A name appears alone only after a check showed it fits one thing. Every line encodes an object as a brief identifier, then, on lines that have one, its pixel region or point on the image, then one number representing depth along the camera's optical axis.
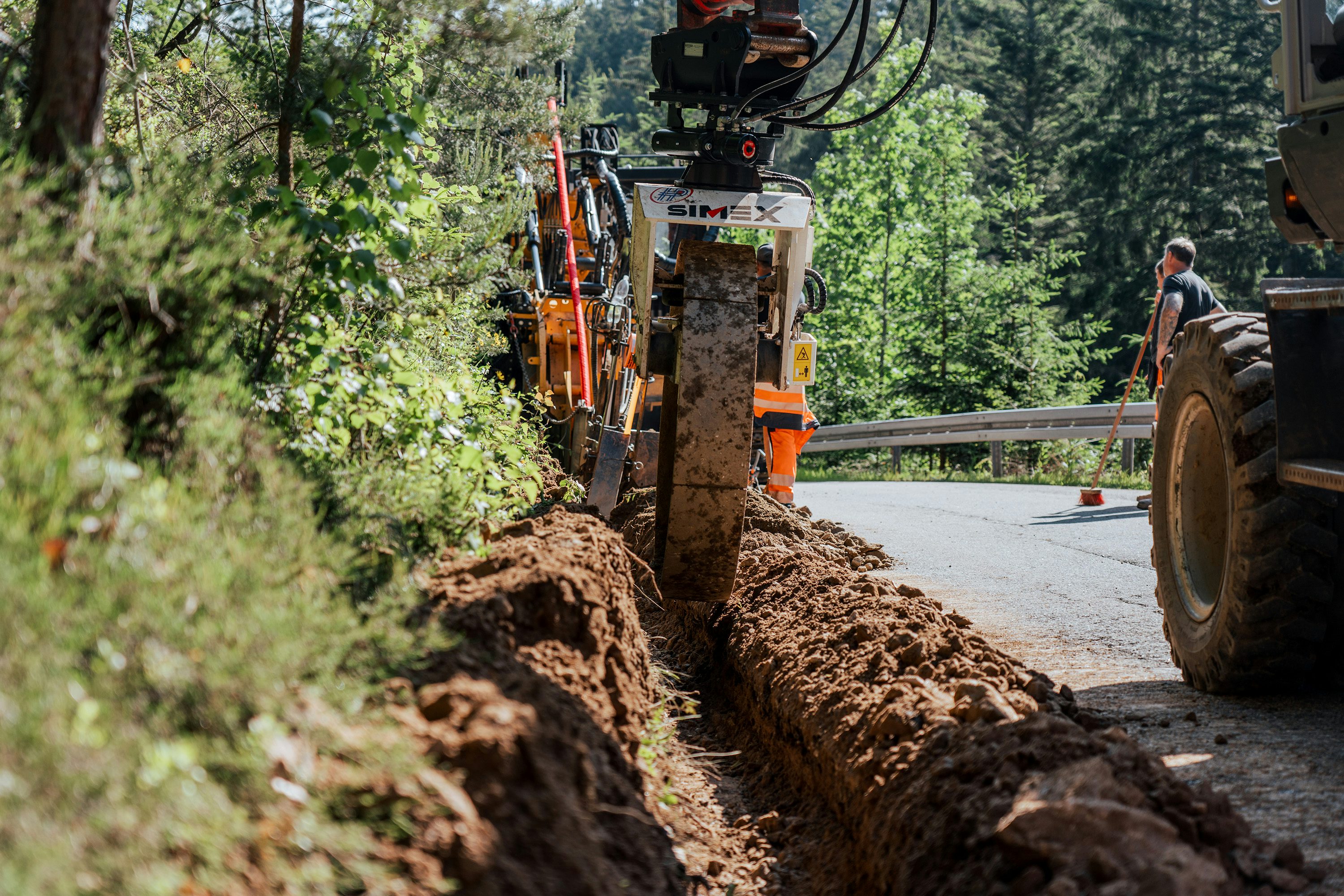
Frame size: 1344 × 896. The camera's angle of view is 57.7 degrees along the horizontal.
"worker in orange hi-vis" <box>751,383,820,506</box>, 10.62
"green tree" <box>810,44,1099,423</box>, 25.50
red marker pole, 8.12
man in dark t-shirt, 10.00
